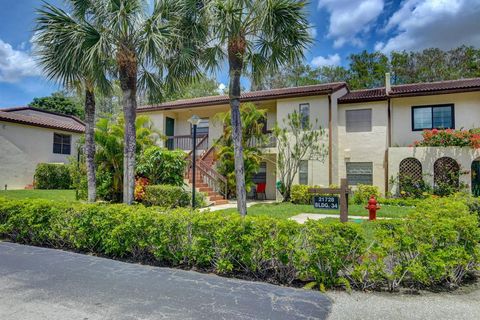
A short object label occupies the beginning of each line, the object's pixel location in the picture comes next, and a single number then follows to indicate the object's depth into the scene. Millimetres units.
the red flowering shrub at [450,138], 13969
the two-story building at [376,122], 15445
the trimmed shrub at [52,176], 19953
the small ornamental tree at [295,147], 15695
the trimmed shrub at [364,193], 15281
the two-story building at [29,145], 18938
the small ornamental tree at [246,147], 15805
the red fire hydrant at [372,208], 10055
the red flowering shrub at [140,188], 13420
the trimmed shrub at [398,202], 13980
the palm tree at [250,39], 8172
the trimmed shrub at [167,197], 12953
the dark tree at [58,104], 44875
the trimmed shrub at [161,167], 14156
